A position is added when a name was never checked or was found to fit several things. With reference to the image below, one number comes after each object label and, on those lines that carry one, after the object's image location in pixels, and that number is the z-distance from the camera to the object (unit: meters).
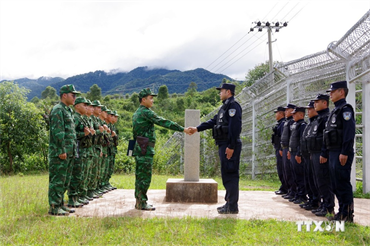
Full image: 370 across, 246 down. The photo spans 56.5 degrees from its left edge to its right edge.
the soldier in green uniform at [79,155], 6.88
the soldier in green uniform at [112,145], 9.69
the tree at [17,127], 15.30
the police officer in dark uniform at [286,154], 8.46
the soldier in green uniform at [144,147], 6.61
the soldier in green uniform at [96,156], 7.93
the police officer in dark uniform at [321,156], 6.20
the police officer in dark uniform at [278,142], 9.27
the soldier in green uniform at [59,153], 5.95
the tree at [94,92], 63.56
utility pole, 30.95
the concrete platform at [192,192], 7.55
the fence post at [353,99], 9.14
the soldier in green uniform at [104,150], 8.76
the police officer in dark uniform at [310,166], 6.93
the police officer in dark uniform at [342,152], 5.47
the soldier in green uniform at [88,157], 7.30
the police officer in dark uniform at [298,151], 7.70
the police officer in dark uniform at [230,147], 6.25
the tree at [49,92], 95.64
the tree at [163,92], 61.76
